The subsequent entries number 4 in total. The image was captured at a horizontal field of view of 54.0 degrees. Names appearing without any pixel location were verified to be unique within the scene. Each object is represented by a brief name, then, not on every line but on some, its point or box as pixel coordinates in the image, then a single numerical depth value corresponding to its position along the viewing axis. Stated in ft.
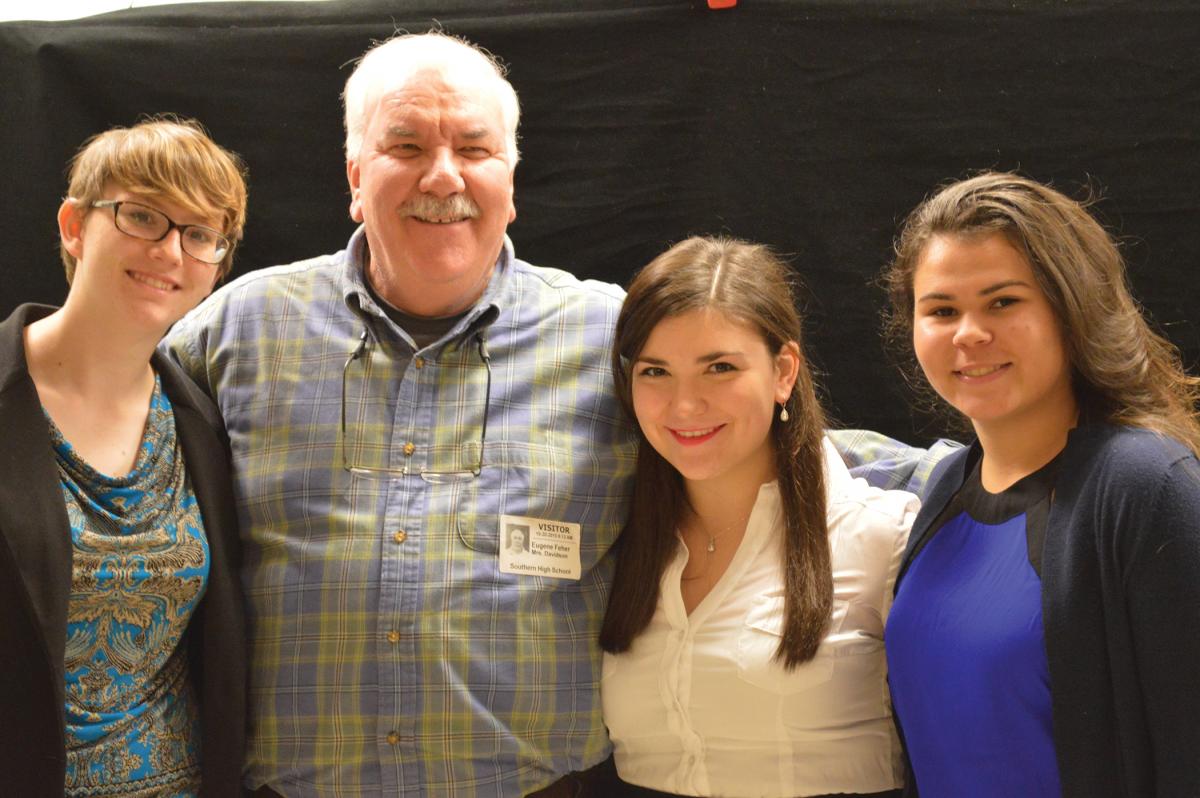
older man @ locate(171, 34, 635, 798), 7.70
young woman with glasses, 6.64
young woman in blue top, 5.80
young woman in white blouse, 7.57
